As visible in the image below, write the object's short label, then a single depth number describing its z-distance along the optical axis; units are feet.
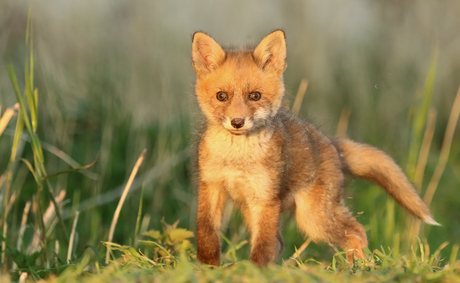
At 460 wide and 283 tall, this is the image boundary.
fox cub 23.62
